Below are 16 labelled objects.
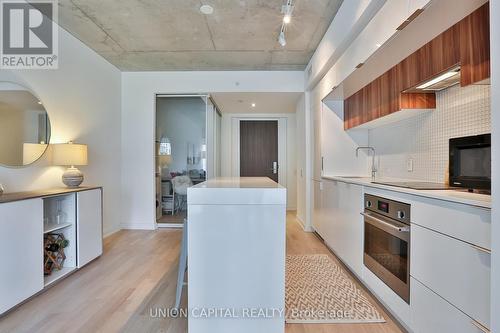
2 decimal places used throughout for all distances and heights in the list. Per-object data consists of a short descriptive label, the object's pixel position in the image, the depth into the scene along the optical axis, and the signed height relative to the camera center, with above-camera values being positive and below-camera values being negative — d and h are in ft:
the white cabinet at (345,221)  7.66 -1.91
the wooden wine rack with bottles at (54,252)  8.15 -2.78
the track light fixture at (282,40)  9.20 +4.54
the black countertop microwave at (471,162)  5.00 +0.08
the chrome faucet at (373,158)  10.83 +0.31
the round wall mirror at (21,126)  7.73 +1.29
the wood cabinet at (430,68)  4.54 +2.29
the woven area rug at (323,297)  6.15 -3.60
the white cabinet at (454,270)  3.62 -1.70
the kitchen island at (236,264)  4.71 -1.83
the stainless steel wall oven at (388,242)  5.48 -1.82
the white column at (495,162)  3.26 +0.05
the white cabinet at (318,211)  11.53 -2.14
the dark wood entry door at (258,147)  20.89 +1.54
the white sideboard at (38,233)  6.23 -1.99
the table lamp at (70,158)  9.13 +0.29
